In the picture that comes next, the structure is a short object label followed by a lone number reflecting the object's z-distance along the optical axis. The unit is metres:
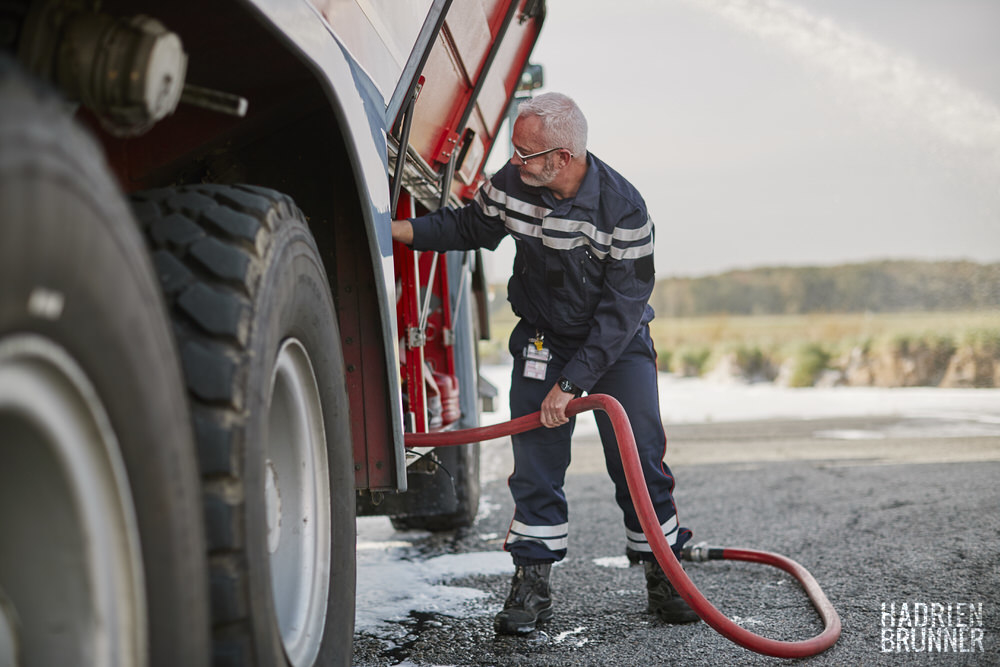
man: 3.15
